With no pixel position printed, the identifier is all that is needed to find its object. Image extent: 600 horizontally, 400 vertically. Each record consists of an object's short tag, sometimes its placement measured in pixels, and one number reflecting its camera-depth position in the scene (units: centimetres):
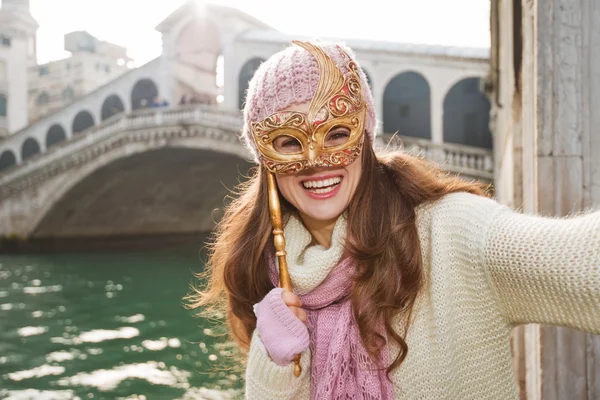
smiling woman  104
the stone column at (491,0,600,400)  151
